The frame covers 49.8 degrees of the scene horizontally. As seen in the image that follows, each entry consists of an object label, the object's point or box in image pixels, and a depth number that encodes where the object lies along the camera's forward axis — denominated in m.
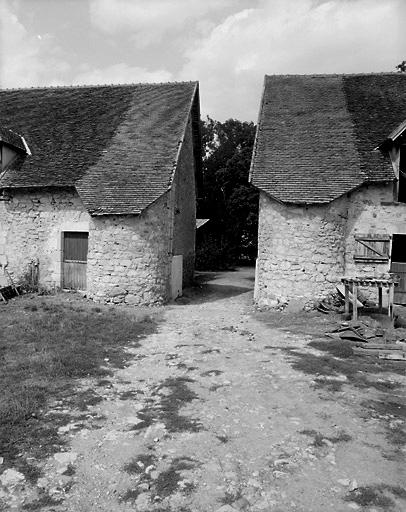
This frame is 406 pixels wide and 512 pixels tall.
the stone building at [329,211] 13.14
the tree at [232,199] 33.75
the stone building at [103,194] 13.86
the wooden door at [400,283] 13.66
